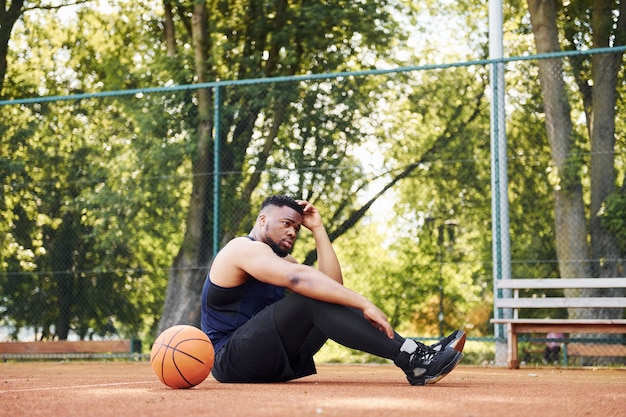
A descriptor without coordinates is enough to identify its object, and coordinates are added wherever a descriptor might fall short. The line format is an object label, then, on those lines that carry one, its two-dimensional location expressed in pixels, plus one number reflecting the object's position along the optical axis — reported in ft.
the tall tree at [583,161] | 35.73
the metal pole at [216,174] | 34.63
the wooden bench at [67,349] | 35.60
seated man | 15.88
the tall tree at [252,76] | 38.60
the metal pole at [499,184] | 30.91
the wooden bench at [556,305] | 27.63
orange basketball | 15.94
